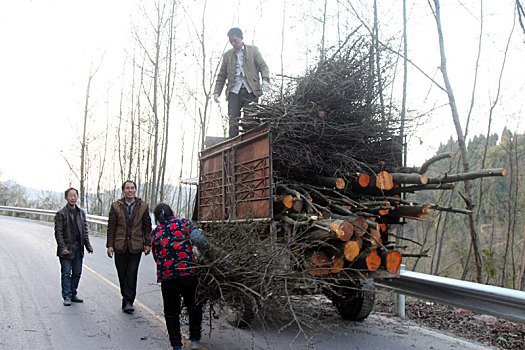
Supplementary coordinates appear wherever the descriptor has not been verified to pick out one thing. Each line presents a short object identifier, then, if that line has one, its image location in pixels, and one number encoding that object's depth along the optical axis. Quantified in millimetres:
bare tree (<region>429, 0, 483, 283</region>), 7773
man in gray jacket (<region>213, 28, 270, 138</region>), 8484
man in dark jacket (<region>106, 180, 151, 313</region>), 6418
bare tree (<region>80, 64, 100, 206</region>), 25062
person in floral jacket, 4496
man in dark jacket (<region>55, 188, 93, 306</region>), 6727
